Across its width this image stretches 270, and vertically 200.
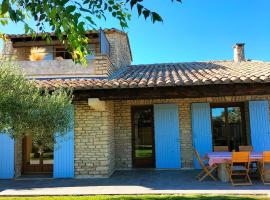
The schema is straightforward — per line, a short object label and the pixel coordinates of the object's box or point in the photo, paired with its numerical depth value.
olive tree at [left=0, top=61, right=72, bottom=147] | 4.92
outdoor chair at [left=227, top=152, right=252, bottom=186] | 7.46
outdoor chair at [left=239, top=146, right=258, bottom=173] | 8.79
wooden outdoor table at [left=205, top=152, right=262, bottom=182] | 7.67
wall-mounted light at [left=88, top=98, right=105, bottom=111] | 8.40
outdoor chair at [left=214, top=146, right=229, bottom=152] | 9.23
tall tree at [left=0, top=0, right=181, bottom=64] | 3.44
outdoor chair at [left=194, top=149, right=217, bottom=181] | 8.06
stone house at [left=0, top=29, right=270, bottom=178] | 8.20
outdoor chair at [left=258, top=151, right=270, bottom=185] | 7.48
